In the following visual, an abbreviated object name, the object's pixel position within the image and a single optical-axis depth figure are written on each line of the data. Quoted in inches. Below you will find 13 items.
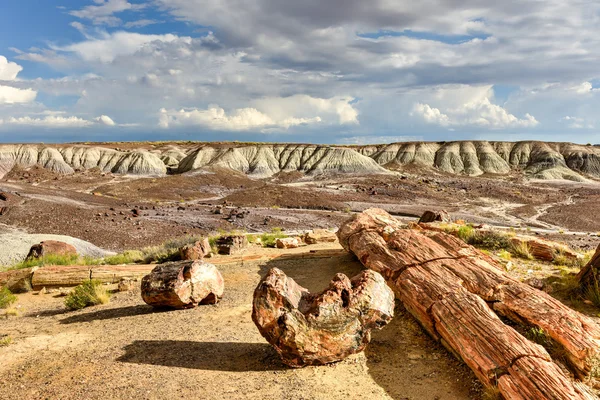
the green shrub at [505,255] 494.6
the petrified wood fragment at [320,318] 257.9
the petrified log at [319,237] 696.4
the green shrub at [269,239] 698.6
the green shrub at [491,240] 557.0
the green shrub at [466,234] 581.2
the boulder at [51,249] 724.7
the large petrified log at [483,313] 219.8
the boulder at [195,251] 577.3
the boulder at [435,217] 780.2
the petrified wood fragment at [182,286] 387.2
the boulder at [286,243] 660.1
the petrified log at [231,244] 624.4
